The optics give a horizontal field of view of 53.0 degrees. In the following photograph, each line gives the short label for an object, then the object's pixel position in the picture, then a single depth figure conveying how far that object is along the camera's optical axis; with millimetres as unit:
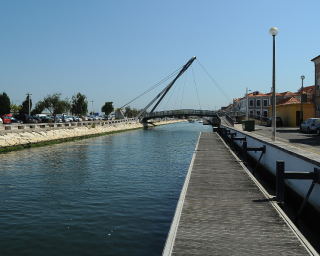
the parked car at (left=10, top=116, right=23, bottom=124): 60384
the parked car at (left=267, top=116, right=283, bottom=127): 50719
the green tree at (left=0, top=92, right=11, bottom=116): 96250
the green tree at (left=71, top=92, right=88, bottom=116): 111688
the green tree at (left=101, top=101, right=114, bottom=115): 155500
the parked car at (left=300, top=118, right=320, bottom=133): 32512
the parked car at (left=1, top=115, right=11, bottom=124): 55806
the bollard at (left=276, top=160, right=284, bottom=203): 9875
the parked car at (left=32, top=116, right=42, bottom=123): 68112
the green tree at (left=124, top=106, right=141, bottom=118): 181025
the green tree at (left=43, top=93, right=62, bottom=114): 105812
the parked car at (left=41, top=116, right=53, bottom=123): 68738
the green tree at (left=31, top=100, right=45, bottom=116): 106250
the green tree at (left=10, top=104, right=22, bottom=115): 128200
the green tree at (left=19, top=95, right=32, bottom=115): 99562
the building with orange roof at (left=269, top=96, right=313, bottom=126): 50094
